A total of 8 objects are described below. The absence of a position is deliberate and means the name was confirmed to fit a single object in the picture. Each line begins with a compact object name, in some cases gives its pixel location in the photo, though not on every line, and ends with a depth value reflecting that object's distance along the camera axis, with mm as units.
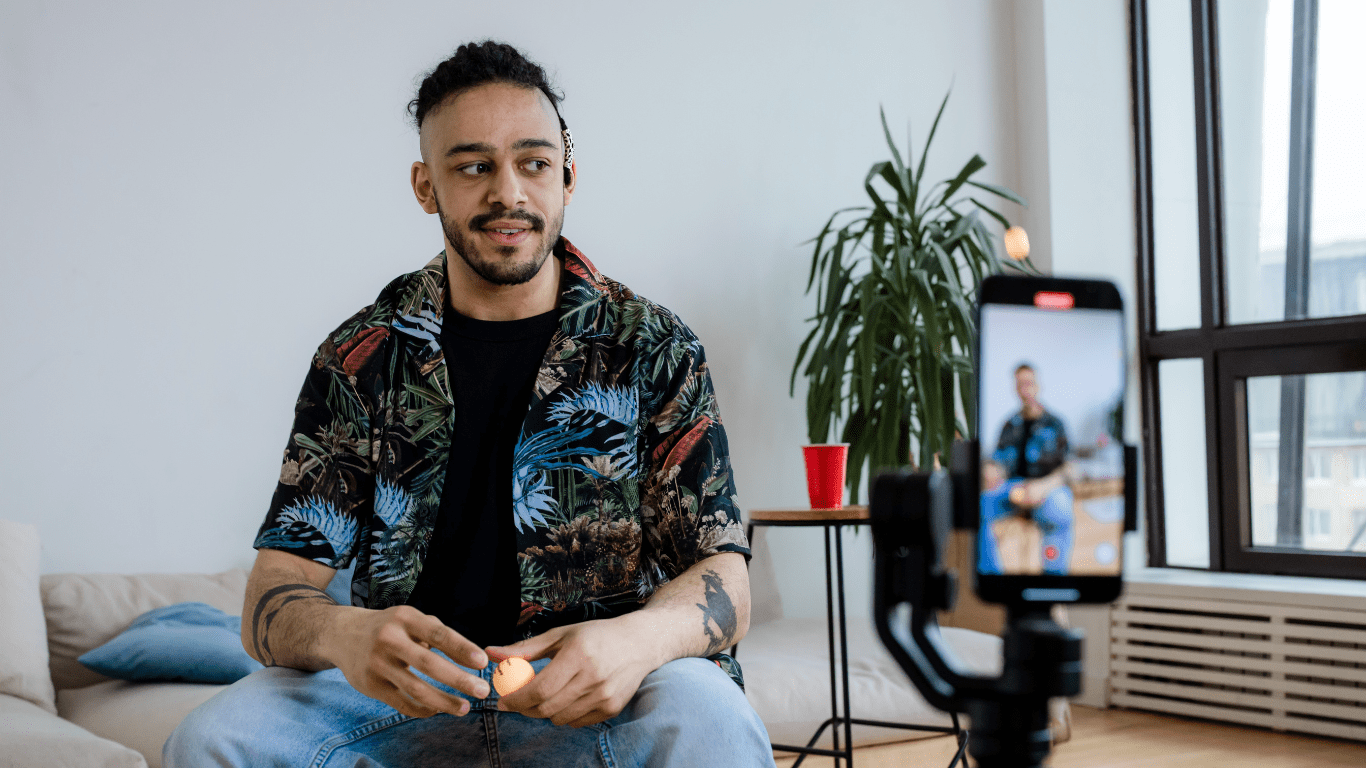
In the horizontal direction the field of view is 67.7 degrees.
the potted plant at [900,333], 2811
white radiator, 2709
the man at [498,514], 945
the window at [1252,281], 3184
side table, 1890
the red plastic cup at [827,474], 1990
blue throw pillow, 1922
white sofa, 1519
